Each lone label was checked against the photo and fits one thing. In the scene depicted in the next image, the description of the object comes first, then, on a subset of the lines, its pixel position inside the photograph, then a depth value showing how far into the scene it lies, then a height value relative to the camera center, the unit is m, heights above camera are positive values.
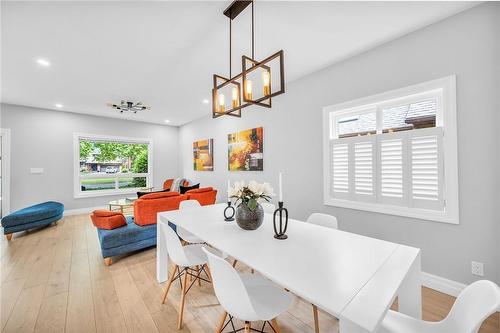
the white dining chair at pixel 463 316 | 0.79 -0.63
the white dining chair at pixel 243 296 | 1.02 -0.71
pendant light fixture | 1.61 +0.67
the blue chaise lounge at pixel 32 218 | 3.45 -0.85
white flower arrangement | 1.63 -0.19
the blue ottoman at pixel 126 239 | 2.65 -0.93
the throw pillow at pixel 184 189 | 4.37 -0.44
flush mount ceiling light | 4.04 +1.21
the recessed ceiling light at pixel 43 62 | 2.70 +1.39
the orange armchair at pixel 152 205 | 2.91 -0.53
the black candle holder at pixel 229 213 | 1.97 -0.45
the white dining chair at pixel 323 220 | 1.91 -0.50
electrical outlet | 1.85 -0.90
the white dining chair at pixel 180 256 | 1.68 -0.75
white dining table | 0.79 -0.50
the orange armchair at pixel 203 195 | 3.66 -0.49
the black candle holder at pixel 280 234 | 1.44 -0.47
